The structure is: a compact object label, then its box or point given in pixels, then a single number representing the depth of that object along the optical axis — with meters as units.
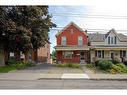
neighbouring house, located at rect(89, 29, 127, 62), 15.82
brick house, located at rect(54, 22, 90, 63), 15.84
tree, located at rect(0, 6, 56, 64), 10.98
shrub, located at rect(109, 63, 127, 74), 9.77
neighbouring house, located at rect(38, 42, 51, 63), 19.29
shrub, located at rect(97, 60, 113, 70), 10.37
